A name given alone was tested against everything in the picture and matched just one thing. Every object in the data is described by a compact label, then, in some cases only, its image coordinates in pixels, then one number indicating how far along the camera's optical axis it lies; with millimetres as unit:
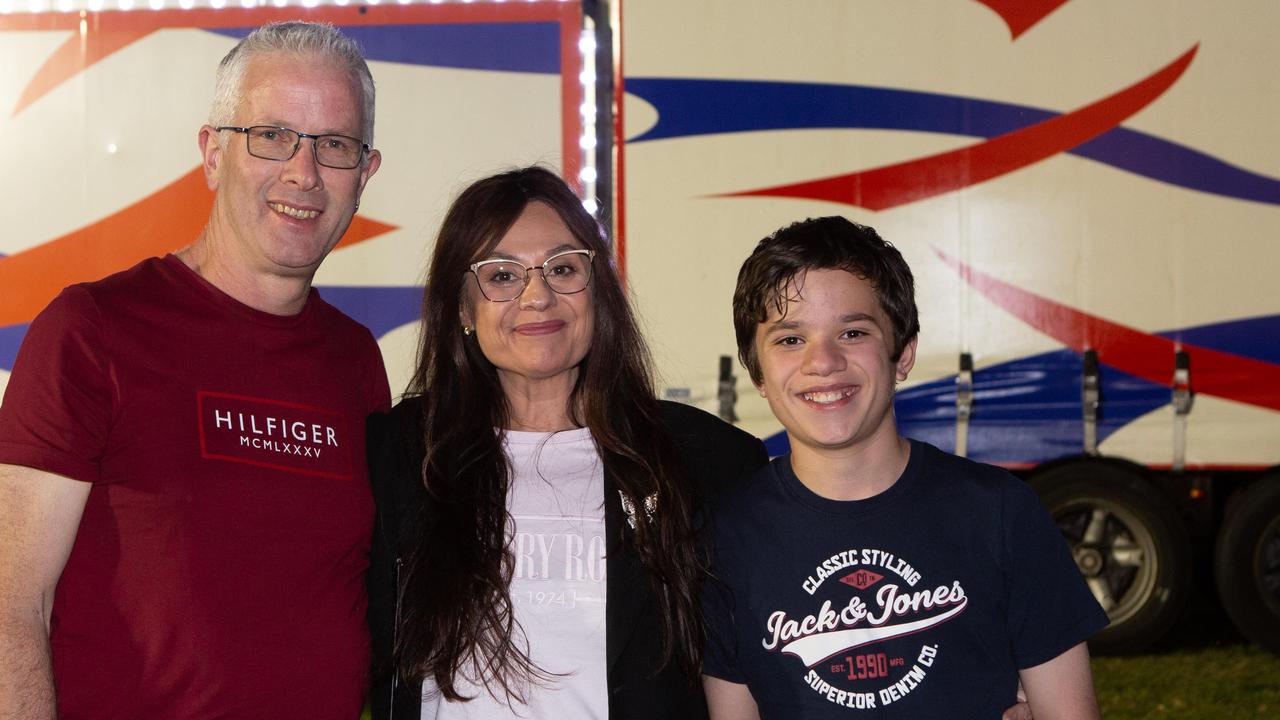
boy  2008
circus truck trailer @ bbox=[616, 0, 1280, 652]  5410
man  1929
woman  2174
